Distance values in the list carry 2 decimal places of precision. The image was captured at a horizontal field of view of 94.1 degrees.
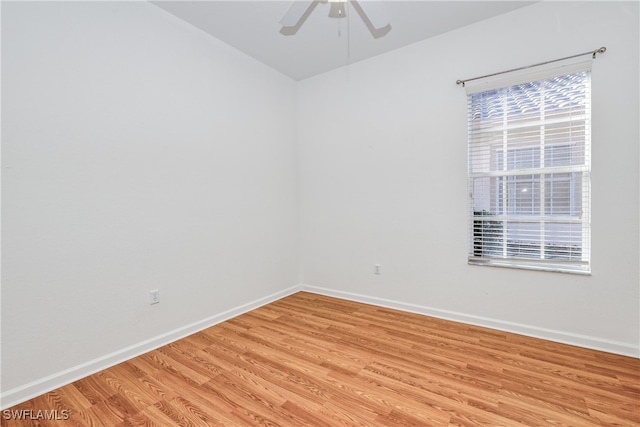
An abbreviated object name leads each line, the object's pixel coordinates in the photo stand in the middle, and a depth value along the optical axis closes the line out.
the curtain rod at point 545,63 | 2.22
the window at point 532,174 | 2.37
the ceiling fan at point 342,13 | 1.67
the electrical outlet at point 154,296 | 2.43
